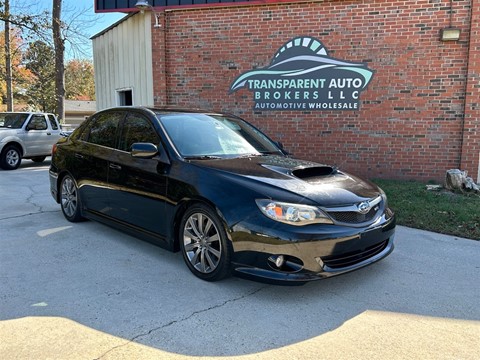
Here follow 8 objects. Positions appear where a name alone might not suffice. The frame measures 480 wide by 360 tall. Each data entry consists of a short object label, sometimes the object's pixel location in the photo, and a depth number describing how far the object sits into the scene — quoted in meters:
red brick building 8.54
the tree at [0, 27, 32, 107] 27.28
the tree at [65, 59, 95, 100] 46.97
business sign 9.16
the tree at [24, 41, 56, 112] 34.44
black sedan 3.43
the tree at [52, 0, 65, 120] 20.18
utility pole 21.42
